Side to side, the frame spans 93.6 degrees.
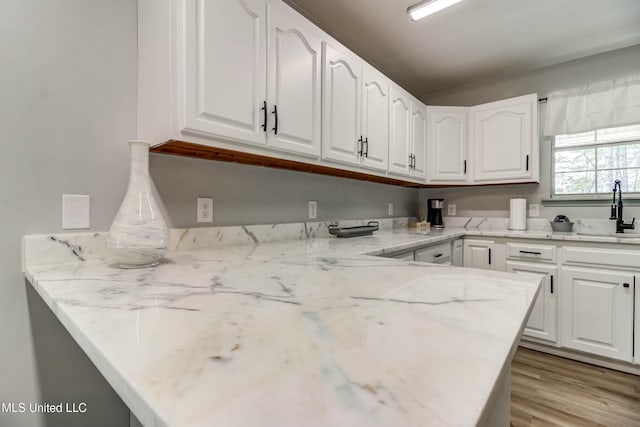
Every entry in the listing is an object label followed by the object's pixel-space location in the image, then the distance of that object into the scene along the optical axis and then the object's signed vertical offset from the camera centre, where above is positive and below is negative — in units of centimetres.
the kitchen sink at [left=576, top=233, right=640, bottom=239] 215 -17
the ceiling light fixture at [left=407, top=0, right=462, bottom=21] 181 +126
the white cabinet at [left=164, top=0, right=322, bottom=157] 112 +60
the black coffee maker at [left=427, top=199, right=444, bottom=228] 311 -1
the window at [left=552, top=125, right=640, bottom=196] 239 +43
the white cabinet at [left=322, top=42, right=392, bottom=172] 174 +65
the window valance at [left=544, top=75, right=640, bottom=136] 232 +86
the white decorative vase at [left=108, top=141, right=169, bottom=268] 94 -5
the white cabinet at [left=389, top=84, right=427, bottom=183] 236 +65
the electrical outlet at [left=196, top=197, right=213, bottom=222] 146 +1
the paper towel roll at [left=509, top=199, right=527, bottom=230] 272 -2
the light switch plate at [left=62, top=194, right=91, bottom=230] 108 +0
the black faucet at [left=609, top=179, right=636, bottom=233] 227 -2
